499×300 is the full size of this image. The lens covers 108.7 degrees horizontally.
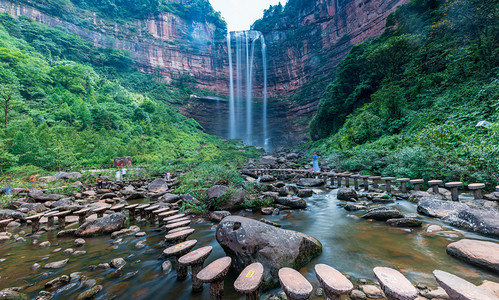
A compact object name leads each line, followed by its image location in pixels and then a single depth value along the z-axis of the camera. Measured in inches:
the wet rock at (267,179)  493.4
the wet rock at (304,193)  310.5
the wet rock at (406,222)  163.2
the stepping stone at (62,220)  211.1
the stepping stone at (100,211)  235.7
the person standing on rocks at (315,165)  480.1
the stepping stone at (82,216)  218.0
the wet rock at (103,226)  193.2
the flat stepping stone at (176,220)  173.2
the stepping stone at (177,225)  152.2
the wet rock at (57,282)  111.6
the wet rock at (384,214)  177.8
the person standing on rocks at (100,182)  454.3
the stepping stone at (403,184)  254.6
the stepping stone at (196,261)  97.1
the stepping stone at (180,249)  106.0
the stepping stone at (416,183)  243.1
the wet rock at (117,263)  131.6
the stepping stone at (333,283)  66.2
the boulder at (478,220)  135.9
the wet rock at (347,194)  272.7
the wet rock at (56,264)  136.0
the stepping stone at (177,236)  125.9
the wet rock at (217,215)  219.4
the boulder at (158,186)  428.2
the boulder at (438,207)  172.9
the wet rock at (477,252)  97.0
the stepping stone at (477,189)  179.4
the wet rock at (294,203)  249.8
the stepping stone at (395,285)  60.7
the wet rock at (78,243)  171.2
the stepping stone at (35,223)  210.6
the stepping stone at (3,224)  215.1
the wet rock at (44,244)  176.5
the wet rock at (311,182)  404.2
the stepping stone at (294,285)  67.1
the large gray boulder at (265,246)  110.8
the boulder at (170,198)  308.5
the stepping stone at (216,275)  82.7
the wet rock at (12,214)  247.0
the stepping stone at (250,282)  71.4
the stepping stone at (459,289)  56.0
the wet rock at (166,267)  124.4
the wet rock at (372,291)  89.4
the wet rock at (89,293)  98.6
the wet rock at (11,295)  95.0
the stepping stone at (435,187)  233.3
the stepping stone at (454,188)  193.9
